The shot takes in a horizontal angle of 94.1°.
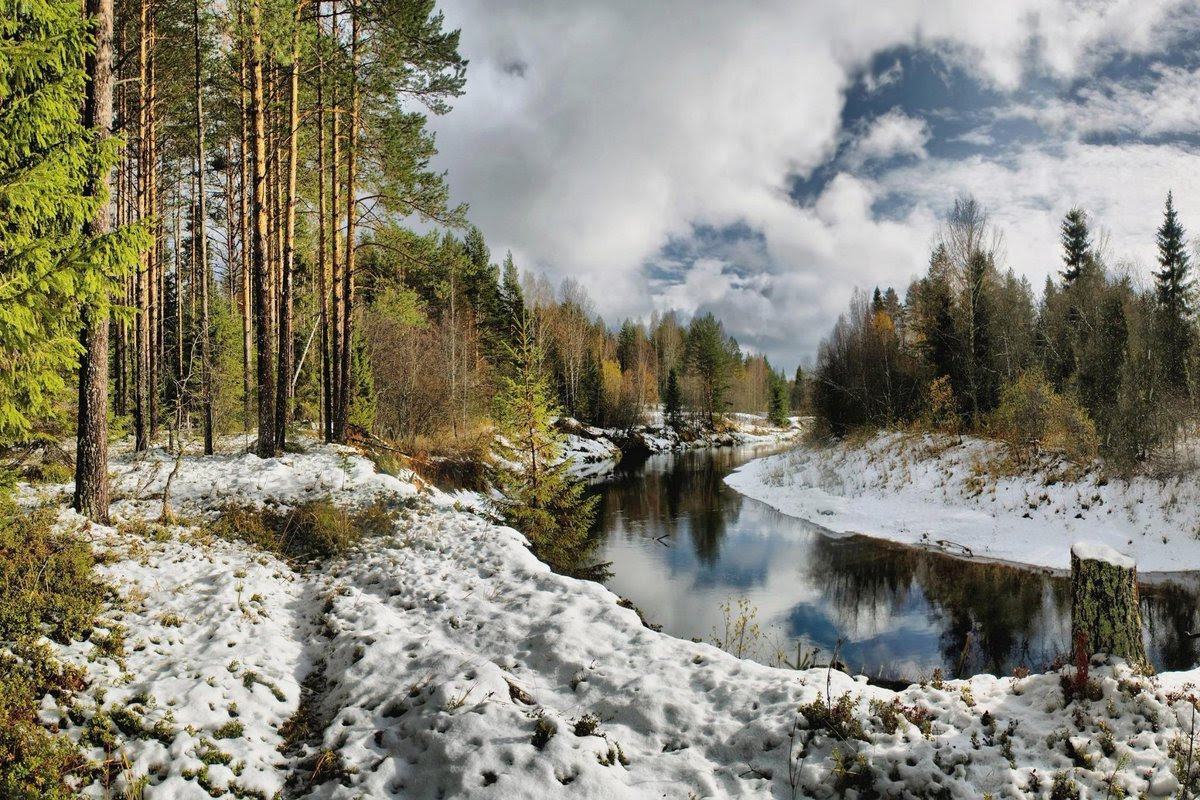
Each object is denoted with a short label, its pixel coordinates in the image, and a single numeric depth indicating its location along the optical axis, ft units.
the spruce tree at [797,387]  253.42
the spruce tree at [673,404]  175.52
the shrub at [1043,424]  54.65
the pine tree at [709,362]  176.24
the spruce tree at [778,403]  230.07
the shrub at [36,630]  11.02
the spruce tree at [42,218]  15.65
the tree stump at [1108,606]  13.32
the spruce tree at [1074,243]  107.34
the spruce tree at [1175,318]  53.93
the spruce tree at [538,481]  34.30
